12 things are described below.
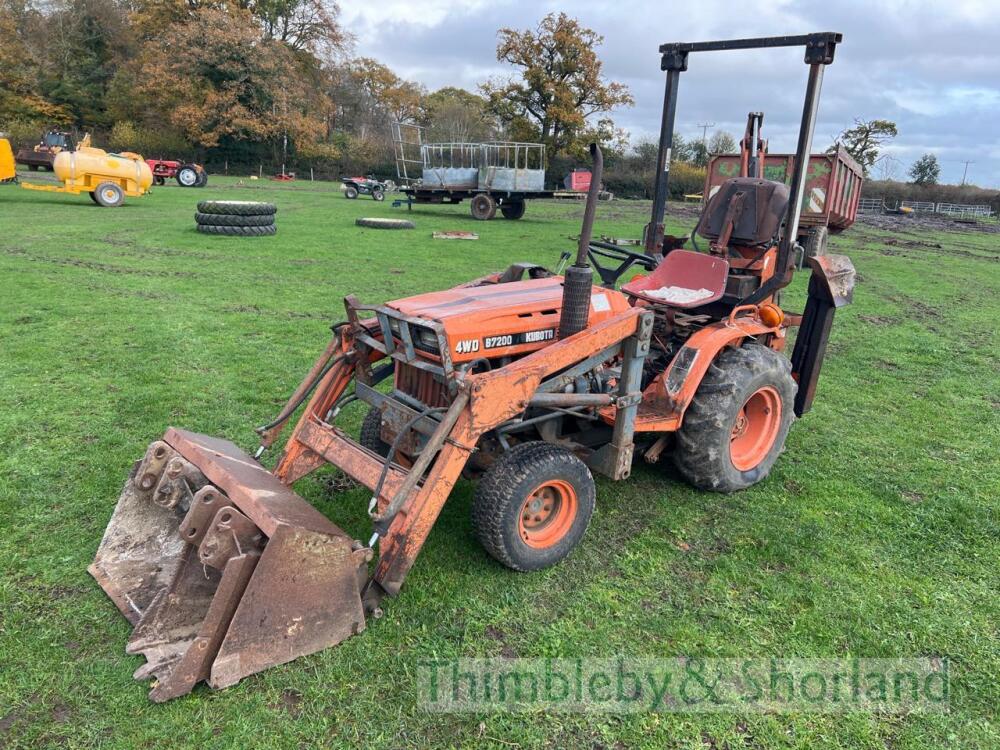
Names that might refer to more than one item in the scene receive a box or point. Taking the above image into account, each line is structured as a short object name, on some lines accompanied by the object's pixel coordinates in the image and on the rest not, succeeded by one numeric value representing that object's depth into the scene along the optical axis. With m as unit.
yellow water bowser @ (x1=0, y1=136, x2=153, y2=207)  17.69
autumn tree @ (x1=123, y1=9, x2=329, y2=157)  36.28
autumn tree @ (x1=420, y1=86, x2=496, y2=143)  36.08
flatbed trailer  22.23
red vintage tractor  29.63
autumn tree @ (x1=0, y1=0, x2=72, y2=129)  37.94
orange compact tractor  2.54
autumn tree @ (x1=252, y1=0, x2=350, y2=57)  41.62
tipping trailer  11.69
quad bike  28.39
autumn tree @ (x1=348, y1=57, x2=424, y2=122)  49.94
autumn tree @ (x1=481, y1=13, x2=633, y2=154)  38.32
